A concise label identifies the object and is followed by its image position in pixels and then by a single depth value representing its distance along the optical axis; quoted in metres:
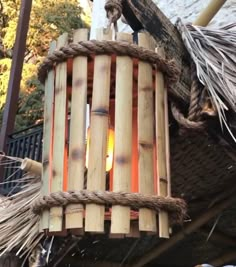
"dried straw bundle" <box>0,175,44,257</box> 1.72
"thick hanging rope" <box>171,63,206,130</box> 1.69
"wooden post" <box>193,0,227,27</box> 2.00
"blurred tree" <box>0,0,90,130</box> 9.70
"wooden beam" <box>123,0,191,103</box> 1.68
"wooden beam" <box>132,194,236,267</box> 2.57
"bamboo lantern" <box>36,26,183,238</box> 1.37
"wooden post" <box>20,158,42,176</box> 1.74
